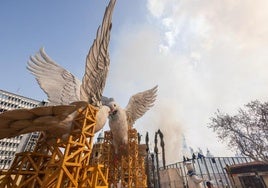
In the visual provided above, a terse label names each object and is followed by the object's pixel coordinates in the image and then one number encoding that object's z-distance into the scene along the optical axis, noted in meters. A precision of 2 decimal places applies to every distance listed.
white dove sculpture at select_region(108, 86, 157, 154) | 8.49
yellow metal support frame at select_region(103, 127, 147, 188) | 10.49
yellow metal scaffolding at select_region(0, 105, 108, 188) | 3.49
